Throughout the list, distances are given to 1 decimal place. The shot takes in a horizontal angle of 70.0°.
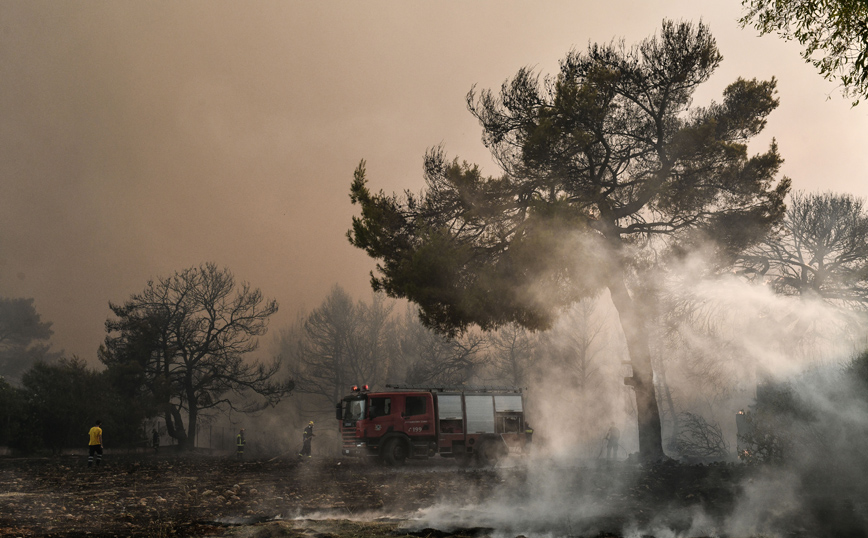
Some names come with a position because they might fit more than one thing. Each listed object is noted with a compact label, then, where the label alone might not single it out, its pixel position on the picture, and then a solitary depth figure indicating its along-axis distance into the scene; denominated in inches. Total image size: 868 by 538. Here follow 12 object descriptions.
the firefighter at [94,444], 904.3
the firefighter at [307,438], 1236.5
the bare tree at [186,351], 1507.1
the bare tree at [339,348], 2154.3
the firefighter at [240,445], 1322.6
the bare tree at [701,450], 892.6
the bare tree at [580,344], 1820.9
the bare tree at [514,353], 1937.7
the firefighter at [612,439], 1148.3
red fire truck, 871.1
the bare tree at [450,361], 1747.0
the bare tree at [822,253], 1034.1
